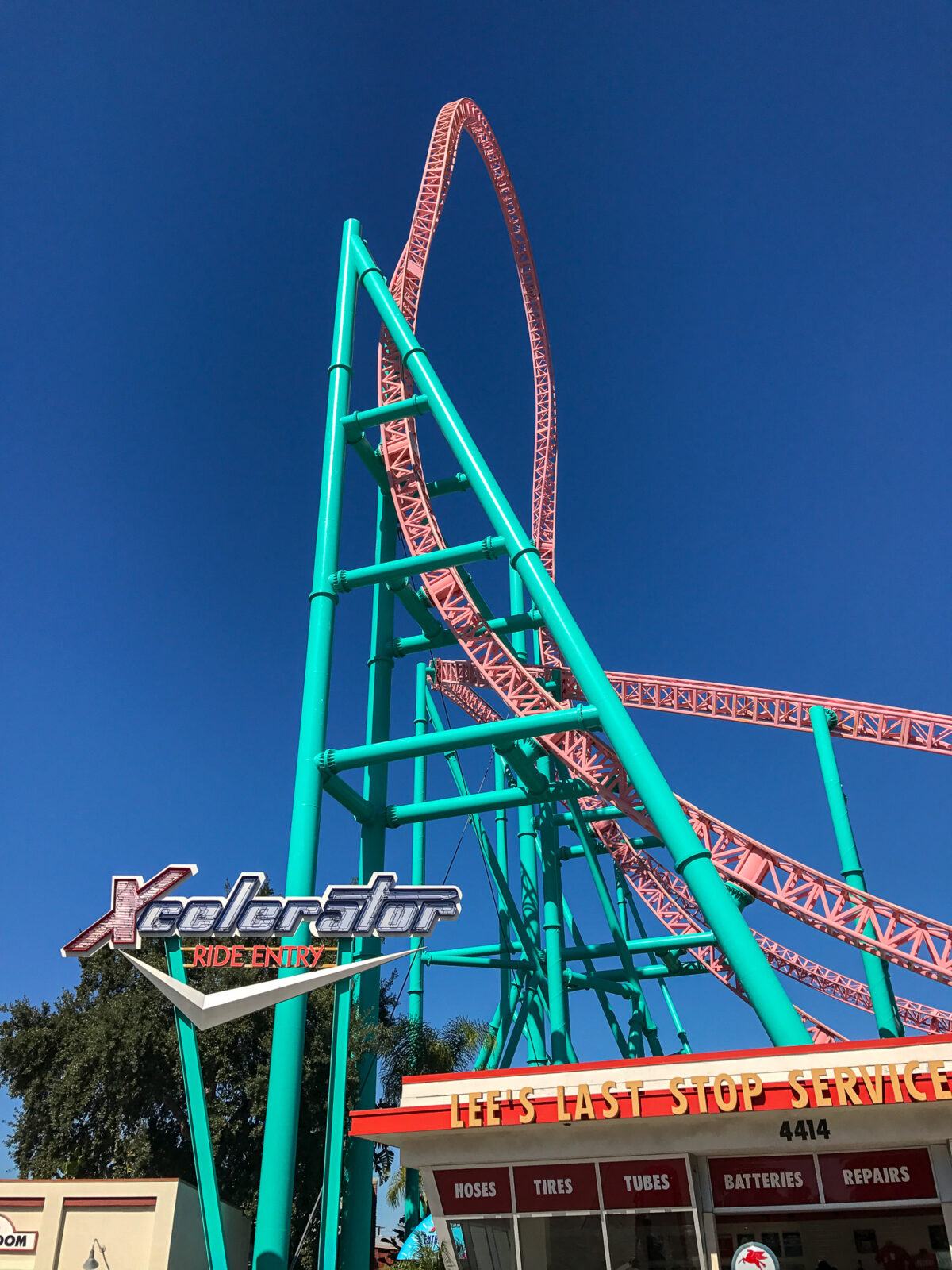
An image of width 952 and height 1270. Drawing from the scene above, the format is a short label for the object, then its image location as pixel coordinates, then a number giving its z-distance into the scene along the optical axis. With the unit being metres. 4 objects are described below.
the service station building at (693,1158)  8.12
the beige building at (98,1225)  12.74
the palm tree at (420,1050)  17.66
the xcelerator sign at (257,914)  11.48
